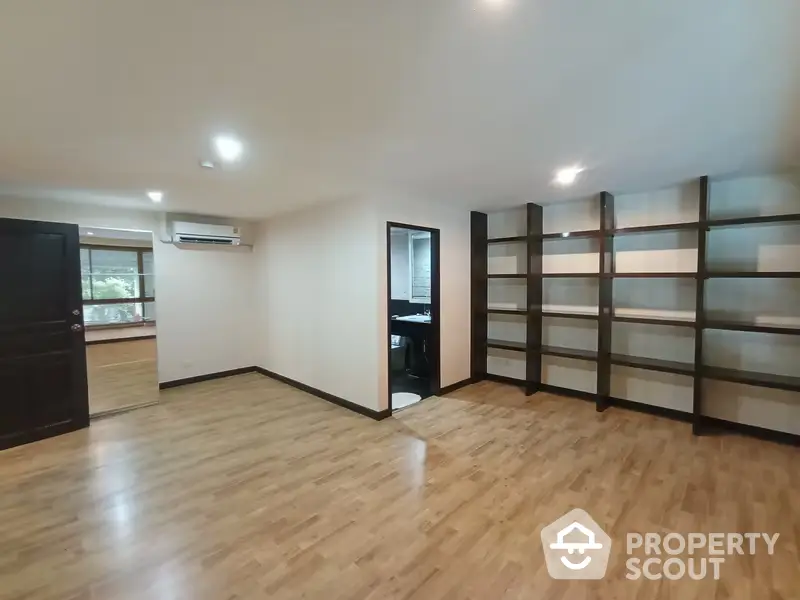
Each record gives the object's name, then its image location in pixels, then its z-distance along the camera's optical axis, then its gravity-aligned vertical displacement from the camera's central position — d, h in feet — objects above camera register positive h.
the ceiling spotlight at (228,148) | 8.33 +3.19
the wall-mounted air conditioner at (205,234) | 16.79 +2.50
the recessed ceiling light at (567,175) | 10.96 +3.28
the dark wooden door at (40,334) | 11.94 -1.39
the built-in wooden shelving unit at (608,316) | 11.67 -1.11
